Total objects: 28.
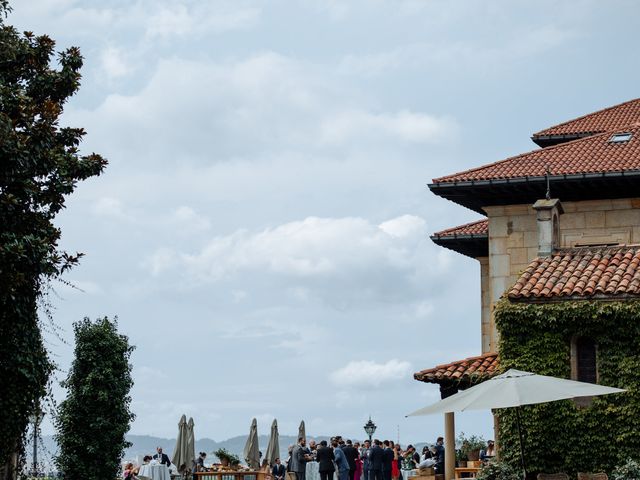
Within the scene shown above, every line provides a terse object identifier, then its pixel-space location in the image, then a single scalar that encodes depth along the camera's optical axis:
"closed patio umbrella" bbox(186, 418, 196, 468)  39.50
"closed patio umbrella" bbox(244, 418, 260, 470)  39.47
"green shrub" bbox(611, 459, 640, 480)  23.17
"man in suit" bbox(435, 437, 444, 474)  30.39
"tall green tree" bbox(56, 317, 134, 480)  34.97
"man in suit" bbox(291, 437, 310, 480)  34.09
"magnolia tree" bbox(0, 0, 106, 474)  22.83
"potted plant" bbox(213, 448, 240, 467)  38.09
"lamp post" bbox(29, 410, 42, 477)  24.84
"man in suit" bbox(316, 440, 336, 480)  32.28
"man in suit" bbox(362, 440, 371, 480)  33.72
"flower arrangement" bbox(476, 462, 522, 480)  24.31
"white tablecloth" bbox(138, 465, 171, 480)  34.41
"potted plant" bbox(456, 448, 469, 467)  35.25
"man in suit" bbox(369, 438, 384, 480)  31.69
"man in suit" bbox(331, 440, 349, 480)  32.75
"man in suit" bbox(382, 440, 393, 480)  31.77
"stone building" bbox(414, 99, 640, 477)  26.42
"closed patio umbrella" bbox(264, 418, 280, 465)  41.84
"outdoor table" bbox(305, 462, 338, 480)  36.01
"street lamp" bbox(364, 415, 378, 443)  41.19
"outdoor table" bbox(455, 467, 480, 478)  27.97
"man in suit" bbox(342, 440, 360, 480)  33.34
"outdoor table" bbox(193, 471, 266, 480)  35.44
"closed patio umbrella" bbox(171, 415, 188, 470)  39.19
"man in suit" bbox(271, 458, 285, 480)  37.12
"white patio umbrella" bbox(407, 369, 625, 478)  20.36
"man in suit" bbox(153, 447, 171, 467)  36.87
